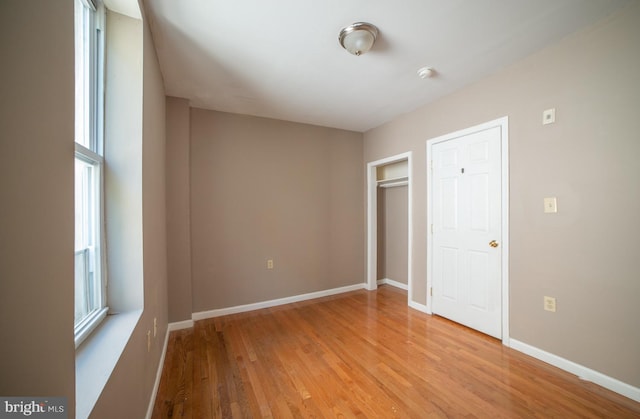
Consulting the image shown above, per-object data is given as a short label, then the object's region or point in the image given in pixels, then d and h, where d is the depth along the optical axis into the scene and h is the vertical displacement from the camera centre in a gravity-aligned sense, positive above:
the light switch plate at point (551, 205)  2.04 +0.02
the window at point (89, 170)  1.14 +0.19
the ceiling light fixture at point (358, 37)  1.78 +1.26
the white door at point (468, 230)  2.46 -0.25
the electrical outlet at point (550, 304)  2.04 -0.80
